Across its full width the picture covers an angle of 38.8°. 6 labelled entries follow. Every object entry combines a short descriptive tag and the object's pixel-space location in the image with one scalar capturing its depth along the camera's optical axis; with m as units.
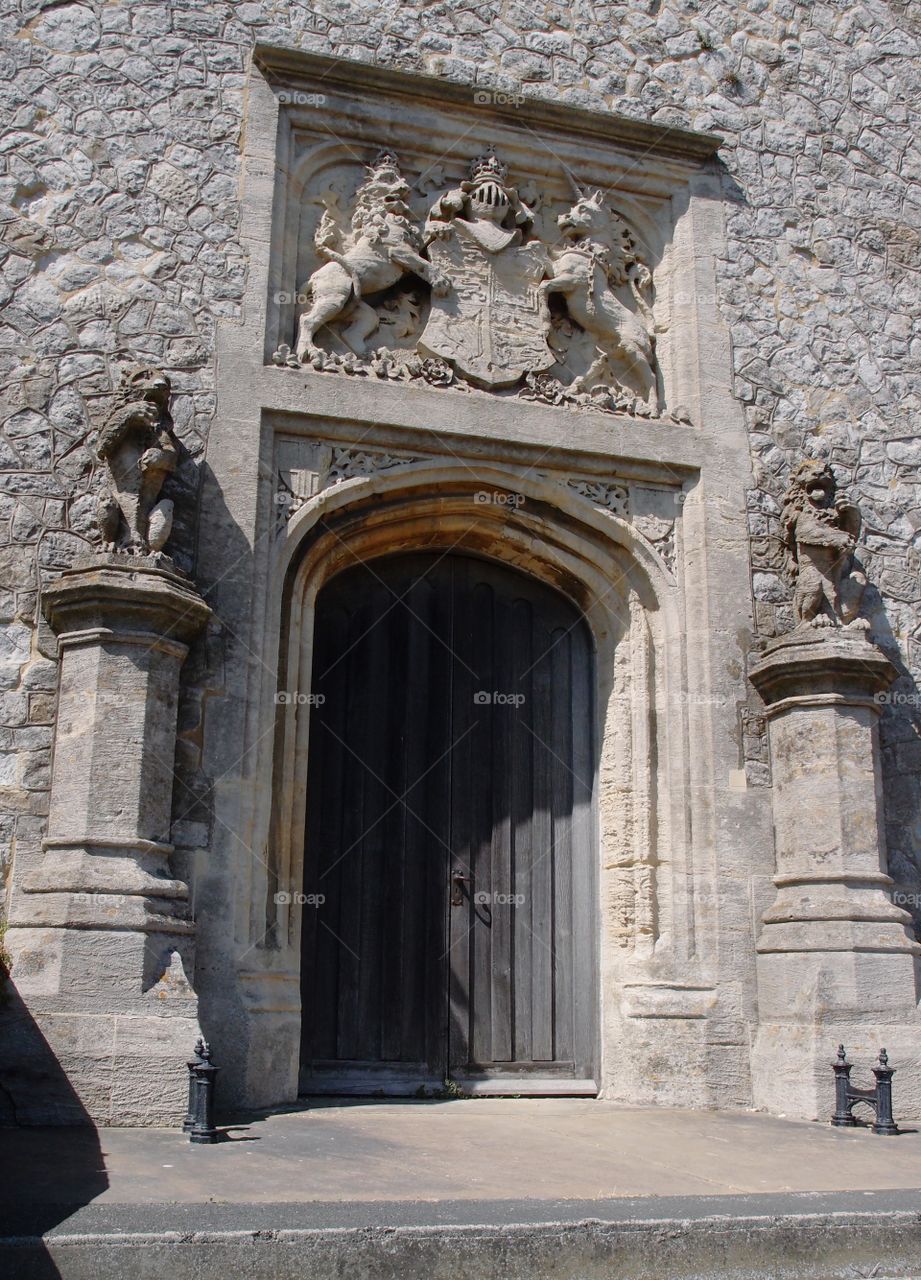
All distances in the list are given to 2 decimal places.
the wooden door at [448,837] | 6.84
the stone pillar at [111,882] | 5.28
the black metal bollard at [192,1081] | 4.97
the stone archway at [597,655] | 6.52
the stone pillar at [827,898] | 6.16
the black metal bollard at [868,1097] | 5.59
